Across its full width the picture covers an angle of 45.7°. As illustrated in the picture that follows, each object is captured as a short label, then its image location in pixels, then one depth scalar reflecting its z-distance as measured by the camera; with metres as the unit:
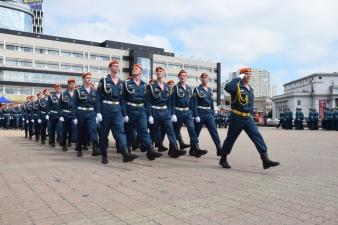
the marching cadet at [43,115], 14.85
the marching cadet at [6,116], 31.53
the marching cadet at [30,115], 17.36
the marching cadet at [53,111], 13.17
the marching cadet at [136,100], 8.96
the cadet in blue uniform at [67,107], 12.10
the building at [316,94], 105.94
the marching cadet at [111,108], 8.58
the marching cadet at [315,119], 30.02
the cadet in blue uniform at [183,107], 9.77
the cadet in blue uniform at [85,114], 10.19
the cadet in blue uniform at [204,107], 9.84
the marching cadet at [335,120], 28.47
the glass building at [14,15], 98.81
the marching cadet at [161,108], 9.31
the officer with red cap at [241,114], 7.66
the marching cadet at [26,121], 18.51
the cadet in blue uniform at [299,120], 30.23
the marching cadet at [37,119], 16.05
